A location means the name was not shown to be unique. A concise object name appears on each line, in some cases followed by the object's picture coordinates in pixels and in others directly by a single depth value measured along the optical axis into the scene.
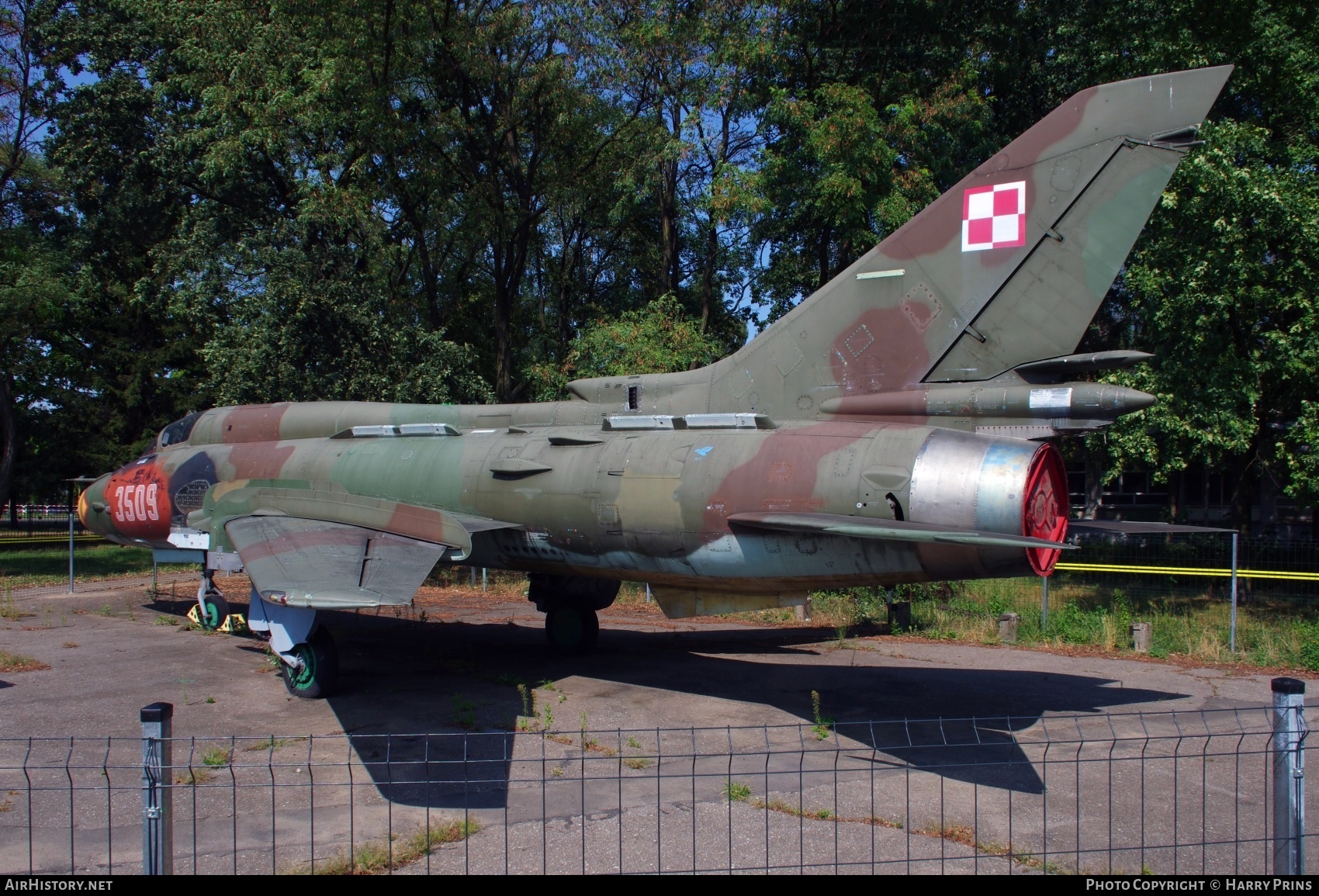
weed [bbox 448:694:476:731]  8.91
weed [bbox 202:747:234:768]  7.84
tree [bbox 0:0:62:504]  21.53
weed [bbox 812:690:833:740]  8.60
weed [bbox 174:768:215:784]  7.37
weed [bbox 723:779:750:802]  6.85
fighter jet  8.01
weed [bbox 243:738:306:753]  8.34
